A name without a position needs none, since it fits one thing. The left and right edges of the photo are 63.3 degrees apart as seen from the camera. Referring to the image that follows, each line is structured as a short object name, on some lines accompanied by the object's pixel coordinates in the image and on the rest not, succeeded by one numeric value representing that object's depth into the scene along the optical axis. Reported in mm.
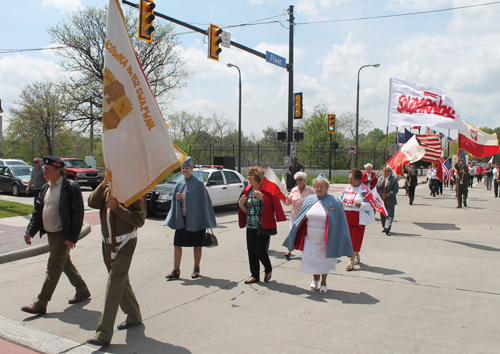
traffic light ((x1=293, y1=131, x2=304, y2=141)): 18222
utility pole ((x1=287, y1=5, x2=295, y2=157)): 17422
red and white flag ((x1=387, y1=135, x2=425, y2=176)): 12312
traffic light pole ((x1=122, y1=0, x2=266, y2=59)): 11932
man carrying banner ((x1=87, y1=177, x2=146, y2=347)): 3861
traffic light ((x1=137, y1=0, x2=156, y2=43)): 11688
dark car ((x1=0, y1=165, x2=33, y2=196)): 19641
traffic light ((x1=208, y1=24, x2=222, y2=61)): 13633
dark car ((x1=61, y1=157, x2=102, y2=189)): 22141
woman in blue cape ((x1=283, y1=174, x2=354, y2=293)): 5410
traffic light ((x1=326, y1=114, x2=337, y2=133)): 24375
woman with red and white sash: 6840
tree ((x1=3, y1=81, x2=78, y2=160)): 37719
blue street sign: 16375
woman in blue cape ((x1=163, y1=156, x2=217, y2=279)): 6234
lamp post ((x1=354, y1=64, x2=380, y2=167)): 32225
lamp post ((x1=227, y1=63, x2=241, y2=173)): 32266
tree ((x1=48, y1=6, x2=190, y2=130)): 32312
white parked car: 12516
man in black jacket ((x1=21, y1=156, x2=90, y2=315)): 4637
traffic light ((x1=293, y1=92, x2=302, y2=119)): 18422
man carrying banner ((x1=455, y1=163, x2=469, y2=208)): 16234
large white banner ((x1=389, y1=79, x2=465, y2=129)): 10469
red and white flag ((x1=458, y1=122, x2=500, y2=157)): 13891
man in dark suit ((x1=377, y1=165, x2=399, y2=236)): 10305
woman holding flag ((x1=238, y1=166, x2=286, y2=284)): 5898
